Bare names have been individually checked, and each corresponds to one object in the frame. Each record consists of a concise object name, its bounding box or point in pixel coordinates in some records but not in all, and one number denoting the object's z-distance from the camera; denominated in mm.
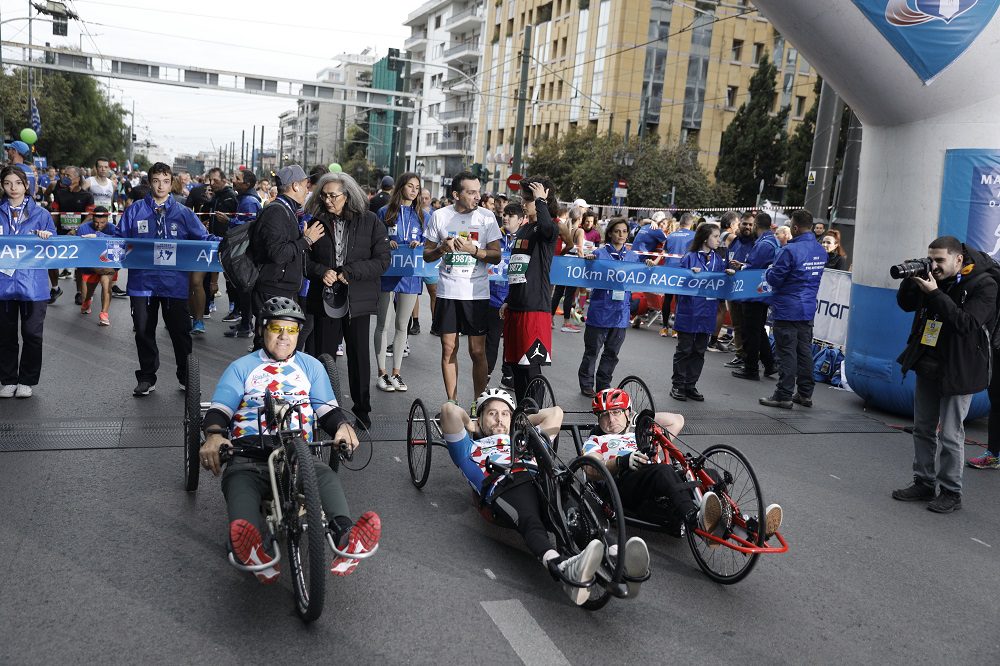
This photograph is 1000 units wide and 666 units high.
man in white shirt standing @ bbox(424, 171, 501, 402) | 7469
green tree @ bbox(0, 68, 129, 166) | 41969
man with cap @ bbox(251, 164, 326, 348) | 6477
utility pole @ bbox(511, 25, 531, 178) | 26078
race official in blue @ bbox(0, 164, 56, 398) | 7305
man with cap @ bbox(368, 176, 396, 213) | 12695
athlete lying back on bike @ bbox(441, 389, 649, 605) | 4059
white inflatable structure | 7953
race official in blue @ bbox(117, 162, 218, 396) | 7750
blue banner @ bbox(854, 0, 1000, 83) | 7875
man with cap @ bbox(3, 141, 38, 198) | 14977
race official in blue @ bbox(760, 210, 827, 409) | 9438
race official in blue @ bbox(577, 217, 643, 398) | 9117
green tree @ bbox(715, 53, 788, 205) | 44844
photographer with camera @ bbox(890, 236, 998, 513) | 6051
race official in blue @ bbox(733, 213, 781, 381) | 10305
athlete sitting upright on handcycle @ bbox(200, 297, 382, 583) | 3959
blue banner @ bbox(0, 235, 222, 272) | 7405
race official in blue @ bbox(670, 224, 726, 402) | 9445
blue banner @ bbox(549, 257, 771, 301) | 9586
